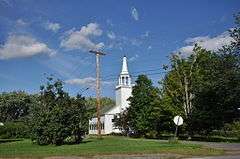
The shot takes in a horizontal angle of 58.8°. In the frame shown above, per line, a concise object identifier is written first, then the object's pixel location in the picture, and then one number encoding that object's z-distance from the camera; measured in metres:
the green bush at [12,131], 37.15
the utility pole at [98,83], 24.94
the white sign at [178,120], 18.70
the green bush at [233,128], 24.31
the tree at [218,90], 23.24
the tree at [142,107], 31.32
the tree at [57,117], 21.06
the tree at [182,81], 27.48
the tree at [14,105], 63.38
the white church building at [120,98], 48.85
